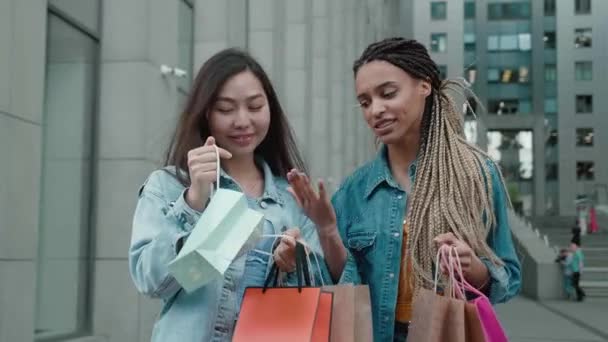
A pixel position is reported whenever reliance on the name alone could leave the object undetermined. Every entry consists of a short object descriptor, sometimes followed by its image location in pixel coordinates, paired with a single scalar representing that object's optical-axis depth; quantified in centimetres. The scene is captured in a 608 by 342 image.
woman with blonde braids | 280
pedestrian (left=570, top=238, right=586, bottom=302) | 2300
